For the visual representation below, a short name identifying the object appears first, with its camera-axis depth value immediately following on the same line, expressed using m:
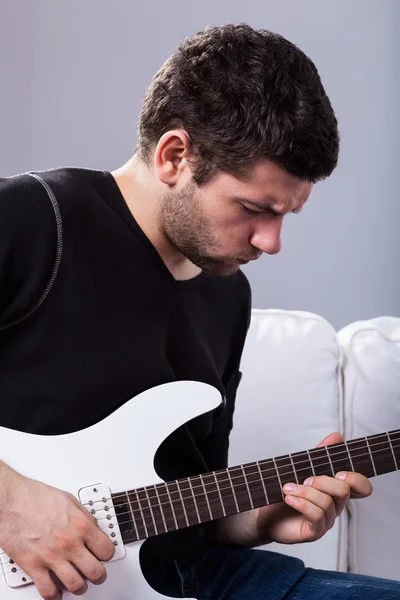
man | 1.75
